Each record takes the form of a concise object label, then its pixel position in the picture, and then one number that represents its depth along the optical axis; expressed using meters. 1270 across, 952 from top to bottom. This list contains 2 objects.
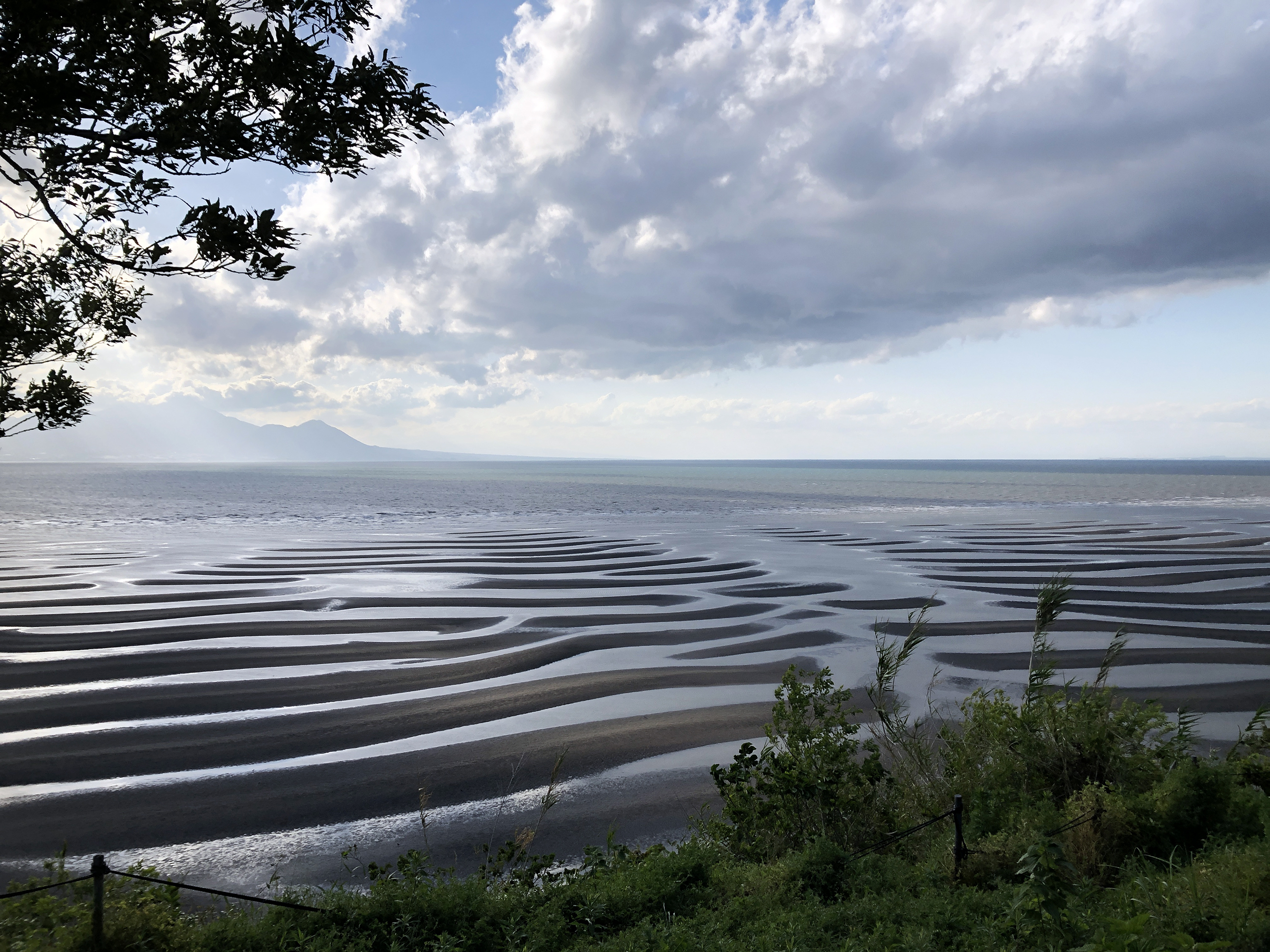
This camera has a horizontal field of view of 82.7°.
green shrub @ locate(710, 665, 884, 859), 7.02
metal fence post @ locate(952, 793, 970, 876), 5.96
